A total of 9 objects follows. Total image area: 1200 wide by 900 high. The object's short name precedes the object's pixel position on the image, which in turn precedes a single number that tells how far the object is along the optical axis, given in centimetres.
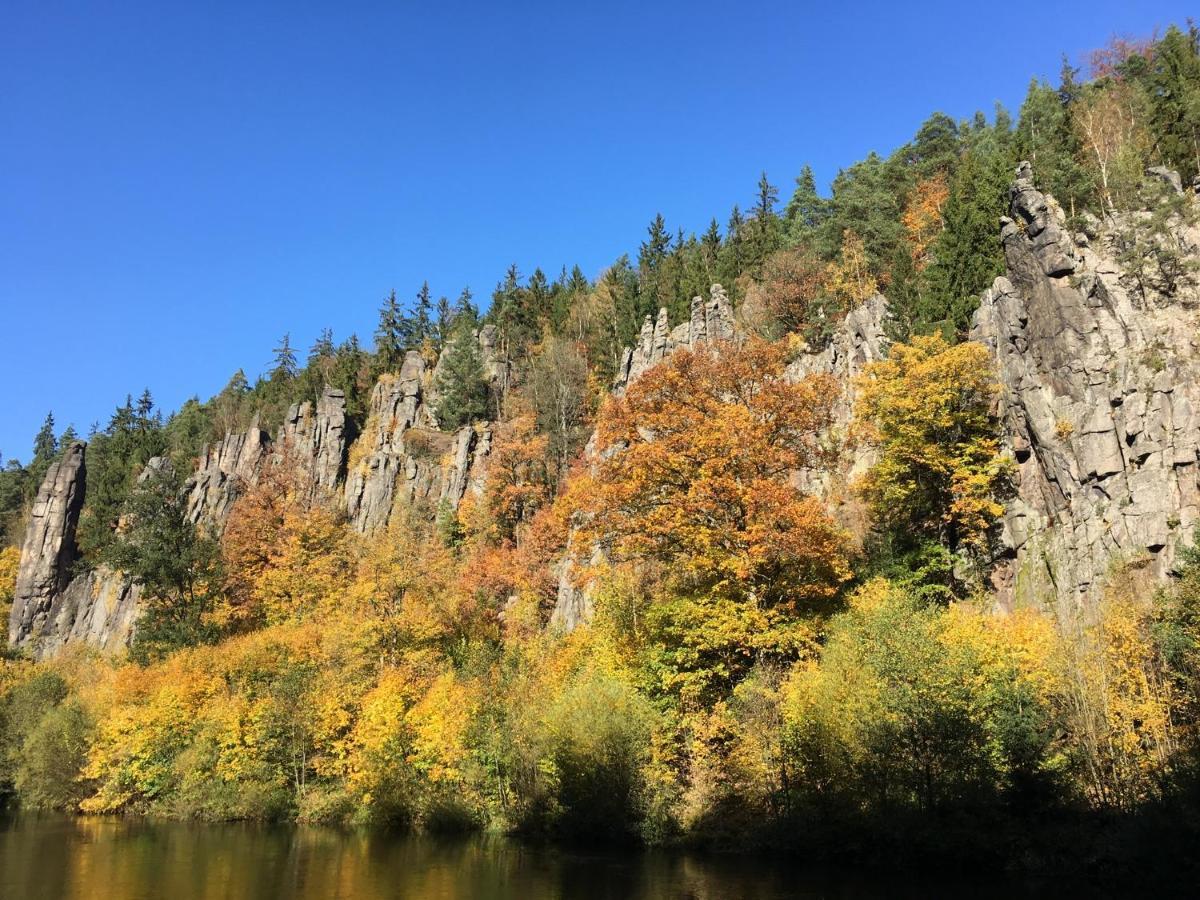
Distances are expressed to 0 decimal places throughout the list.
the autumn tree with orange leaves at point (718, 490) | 2958
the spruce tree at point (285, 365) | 10588
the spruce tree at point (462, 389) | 7706
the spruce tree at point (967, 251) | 4122
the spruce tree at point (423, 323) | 9912
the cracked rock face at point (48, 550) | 8169
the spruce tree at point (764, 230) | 7081
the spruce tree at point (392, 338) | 9481
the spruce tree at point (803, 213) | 6600
